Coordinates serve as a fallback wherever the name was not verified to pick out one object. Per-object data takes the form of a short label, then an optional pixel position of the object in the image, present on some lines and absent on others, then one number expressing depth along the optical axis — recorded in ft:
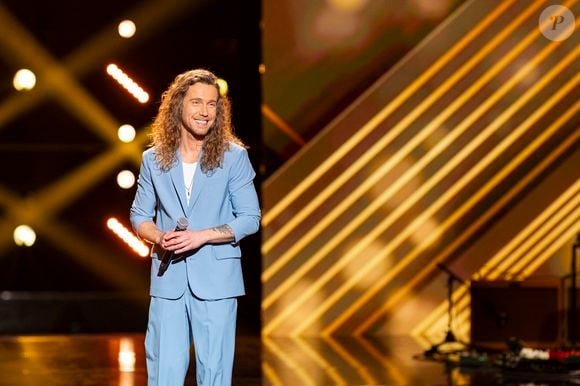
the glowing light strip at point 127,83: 54.60
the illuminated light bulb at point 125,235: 54.80
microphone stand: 47.42
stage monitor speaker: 51.88
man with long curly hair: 22.61
